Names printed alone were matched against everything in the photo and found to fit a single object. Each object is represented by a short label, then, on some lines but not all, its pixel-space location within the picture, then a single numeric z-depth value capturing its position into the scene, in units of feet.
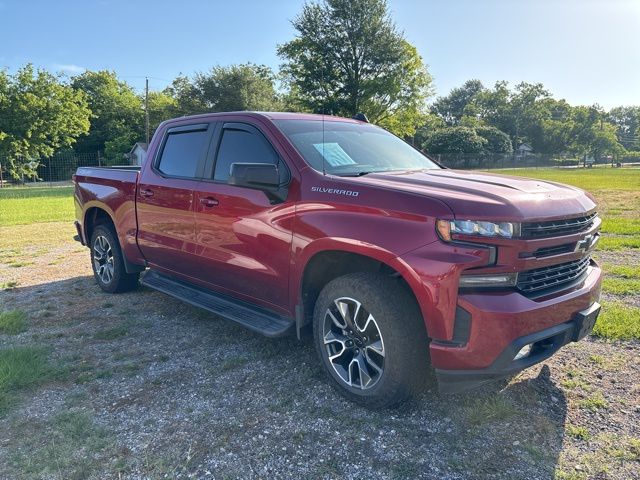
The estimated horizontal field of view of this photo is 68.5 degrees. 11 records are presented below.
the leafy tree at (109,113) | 158.20
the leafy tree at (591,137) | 240.73
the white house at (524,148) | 240.32
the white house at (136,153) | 131.52
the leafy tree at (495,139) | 201.87
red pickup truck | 8.55
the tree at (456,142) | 176.45
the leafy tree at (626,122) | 378.98
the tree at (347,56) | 109.29
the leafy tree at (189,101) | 131.54
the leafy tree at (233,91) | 127.54
